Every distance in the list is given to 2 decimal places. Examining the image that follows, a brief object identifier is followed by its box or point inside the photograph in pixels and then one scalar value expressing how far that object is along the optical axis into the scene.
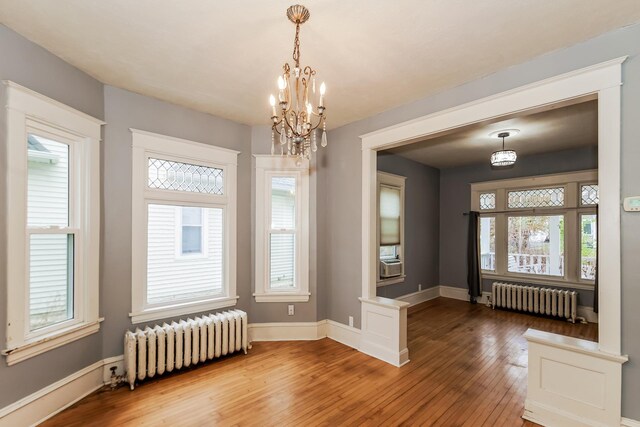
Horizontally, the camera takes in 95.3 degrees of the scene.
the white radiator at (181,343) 2.85
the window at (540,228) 5.06
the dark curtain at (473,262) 6.06
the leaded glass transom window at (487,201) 6.14
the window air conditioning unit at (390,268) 5.23
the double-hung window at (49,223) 2.16
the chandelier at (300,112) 1.74
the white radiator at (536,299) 4.91
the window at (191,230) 3.50
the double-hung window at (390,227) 5.28
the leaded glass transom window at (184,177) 3.31
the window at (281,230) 4.00
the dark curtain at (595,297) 4.61
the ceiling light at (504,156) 4.12
